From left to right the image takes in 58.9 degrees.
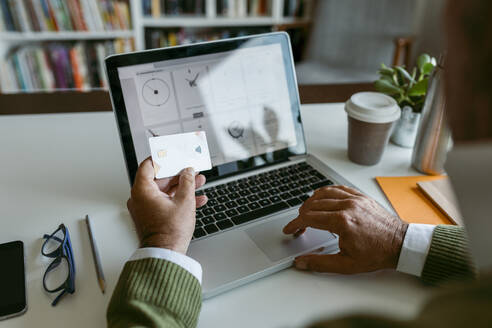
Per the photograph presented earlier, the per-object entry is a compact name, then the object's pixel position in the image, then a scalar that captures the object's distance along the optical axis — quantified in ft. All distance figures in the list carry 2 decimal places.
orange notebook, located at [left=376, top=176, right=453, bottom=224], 2.89
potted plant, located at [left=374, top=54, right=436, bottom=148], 3.66
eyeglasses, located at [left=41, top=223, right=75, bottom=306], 2.29
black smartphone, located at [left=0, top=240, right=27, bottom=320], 2.17
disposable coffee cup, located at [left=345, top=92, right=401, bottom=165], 3.30
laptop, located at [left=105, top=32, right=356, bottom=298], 2.56
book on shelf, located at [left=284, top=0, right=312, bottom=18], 8.66
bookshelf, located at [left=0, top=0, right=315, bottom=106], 8.01
